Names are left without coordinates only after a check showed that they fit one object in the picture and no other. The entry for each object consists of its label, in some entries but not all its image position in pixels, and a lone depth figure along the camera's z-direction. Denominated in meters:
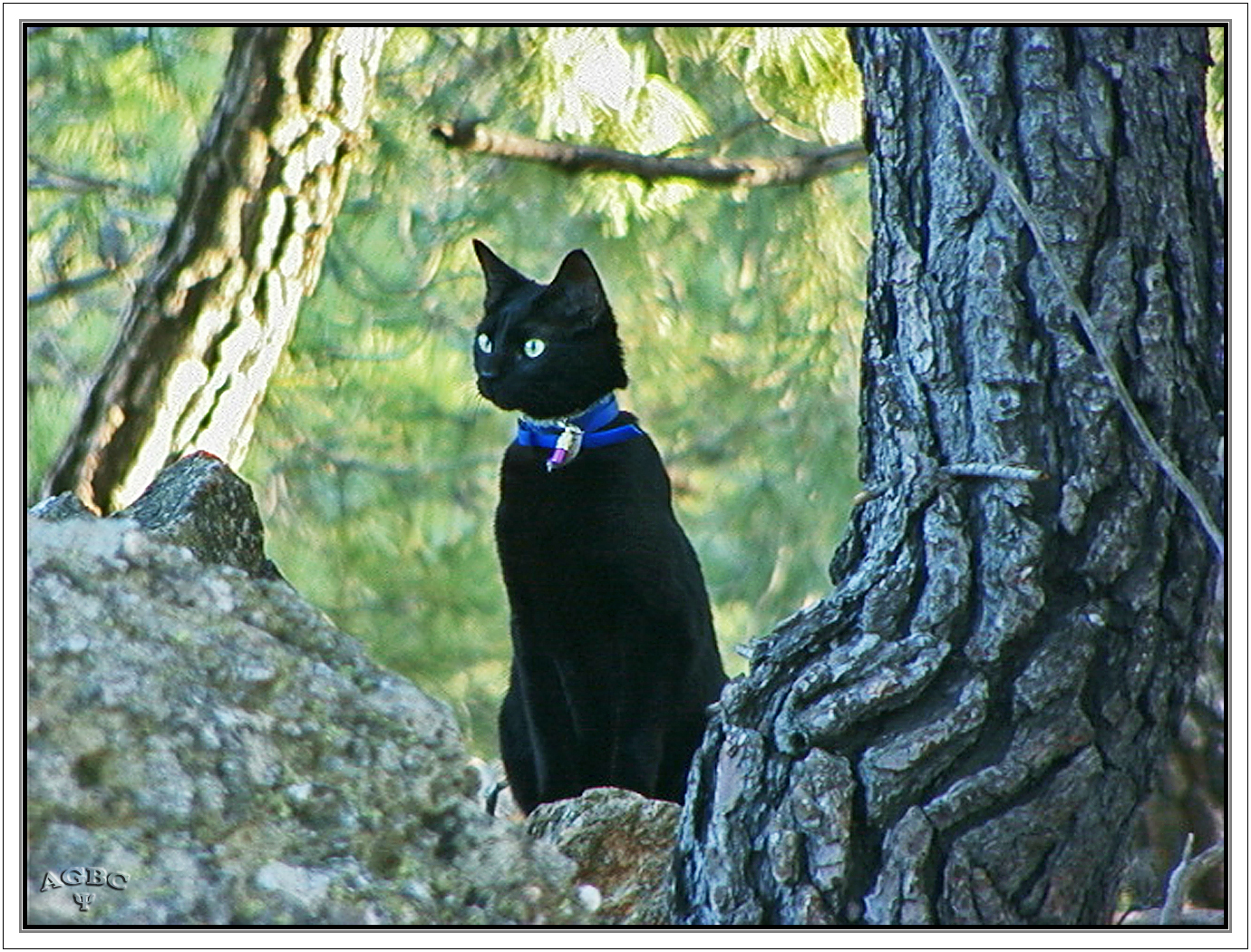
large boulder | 7.42
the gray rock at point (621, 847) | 7.57
